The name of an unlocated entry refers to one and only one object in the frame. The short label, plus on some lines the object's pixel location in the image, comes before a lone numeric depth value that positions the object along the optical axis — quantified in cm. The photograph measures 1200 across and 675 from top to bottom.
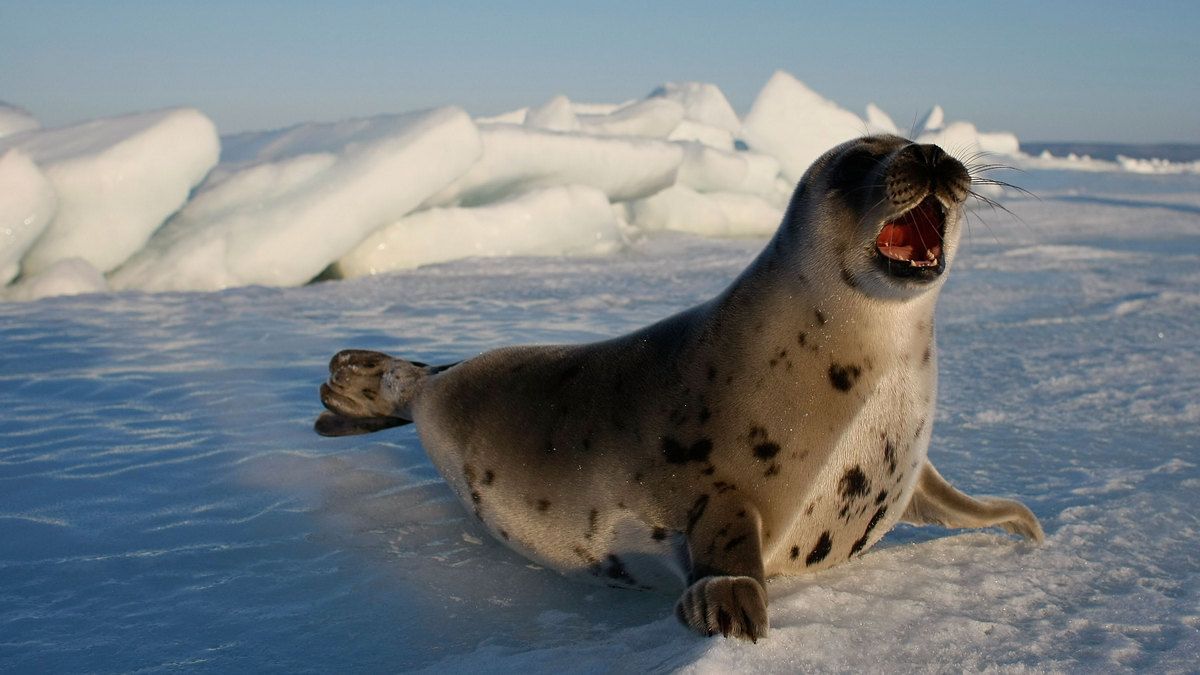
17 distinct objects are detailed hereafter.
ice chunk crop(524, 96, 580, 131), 1312
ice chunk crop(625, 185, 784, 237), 1139
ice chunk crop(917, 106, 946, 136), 3392
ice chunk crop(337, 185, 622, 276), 821
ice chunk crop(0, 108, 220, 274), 702
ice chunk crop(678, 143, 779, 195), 1159
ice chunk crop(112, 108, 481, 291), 713
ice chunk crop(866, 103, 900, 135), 2568
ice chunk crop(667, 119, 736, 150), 1642
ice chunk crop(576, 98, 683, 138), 1193
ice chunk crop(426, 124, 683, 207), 872
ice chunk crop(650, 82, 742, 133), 1881
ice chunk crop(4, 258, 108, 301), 658
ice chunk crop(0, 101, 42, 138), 921
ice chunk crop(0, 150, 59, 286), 644
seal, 215
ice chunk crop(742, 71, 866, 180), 1490
